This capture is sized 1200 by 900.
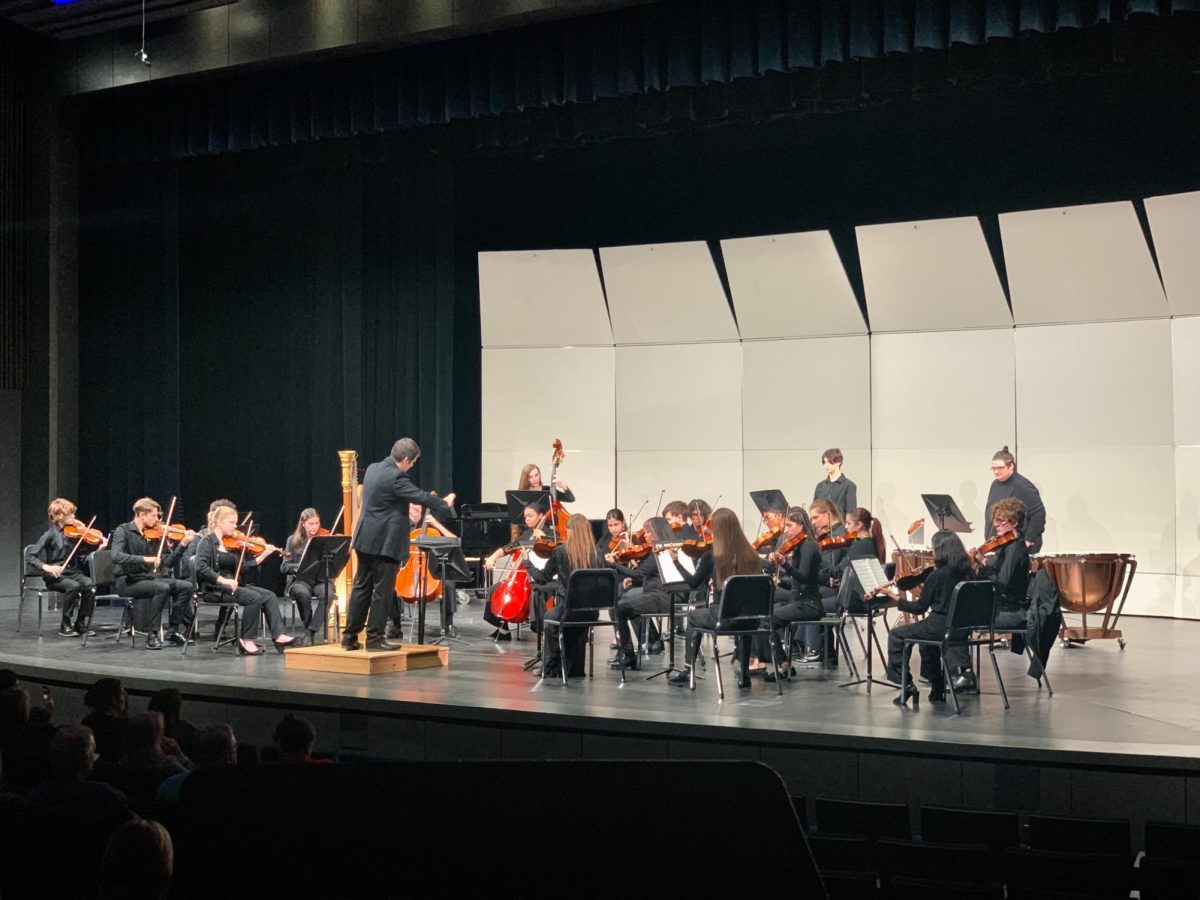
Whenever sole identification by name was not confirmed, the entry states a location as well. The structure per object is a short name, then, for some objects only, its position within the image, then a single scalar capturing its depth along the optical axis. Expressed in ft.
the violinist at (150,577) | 29.71
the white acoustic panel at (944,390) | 37.45
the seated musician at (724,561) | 24.38
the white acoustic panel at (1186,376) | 34.73
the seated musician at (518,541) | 28.84
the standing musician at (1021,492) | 28.96
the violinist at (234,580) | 28.45
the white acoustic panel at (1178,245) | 33.88
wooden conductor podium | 25.05
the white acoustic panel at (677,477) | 41.24
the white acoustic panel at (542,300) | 42.57
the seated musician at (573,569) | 25.26
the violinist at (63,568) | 31.37
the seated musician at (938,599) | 21.84
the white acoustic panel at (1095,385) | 35.40
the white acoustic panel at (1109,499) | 35.14
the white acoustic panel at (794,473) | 39.04
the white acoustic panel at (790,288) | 39.24
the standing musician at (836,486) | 33.17
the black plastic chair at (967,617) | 21.01
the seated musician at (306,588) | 30.50
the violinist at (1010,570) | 22.90
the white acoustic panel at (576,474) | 42.68
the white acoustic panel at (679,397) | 41.50
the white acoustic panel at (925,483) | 37.55
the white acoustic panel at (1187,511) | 34.53
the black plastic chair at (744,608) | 22.65
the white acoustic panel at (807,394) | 39.45
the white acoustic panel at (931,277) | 37.06
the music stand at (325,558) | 26.53
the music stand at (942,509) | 27.86
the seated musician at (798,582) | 24.23
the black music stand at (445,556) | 27.41
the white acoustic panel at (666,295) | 41.19
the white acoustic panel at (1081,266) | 35.14
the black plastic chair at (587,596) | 24.08
